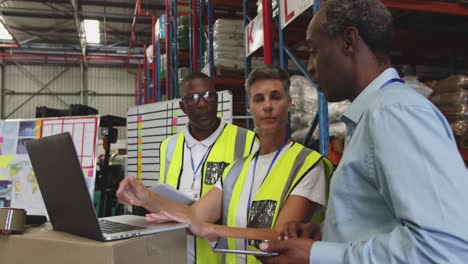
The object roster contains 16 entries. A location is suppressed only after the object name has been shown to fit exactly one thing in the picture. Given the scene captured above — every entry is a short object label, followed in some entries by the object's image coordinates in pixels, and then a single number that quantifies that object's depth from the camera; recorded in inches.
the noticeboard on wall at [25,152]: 117.2
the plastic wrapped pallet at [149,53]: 447.0
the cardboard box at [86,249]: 43.4
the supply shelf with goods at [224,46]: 217.5
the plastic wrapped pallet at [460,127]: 116.0
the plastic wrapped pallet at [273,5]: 160.2
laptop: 46.1
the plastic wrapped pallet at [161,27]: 348.3
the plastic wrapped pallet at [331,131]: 123.1
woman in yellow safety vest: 66.2
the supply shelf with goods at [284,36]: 115.1
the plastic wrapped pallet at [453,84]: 120.7
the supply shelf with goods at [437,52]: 118.6
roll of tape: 53.4
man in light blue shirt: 35.0
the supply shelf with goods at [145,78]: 467.2
